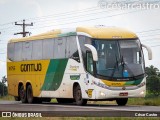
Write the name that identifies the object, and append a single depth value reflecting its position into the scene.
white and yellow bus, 28.67
